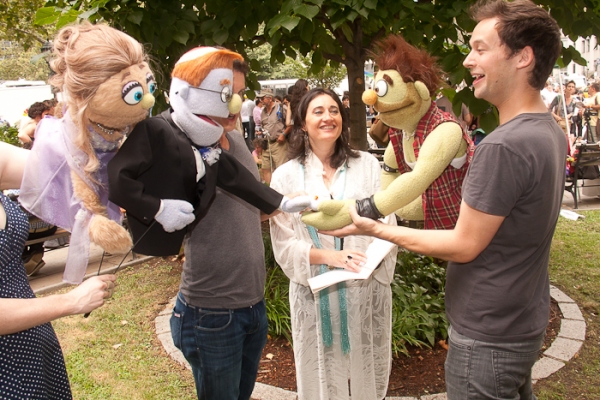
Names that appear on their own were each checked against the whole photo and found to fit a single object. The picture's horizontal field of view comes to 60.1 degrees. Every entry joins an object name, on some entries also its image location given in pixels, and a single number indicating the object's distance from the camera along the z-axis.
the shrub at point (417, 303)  3.65
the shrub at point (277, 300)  3.88
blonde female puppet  1.55
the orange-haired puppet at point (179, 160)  1.63
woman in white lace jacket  2.68
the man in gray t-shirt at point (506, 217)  1.64
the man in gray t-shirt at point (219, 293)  2.03
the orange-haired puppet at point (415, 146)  2.06
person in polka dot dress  1.46
